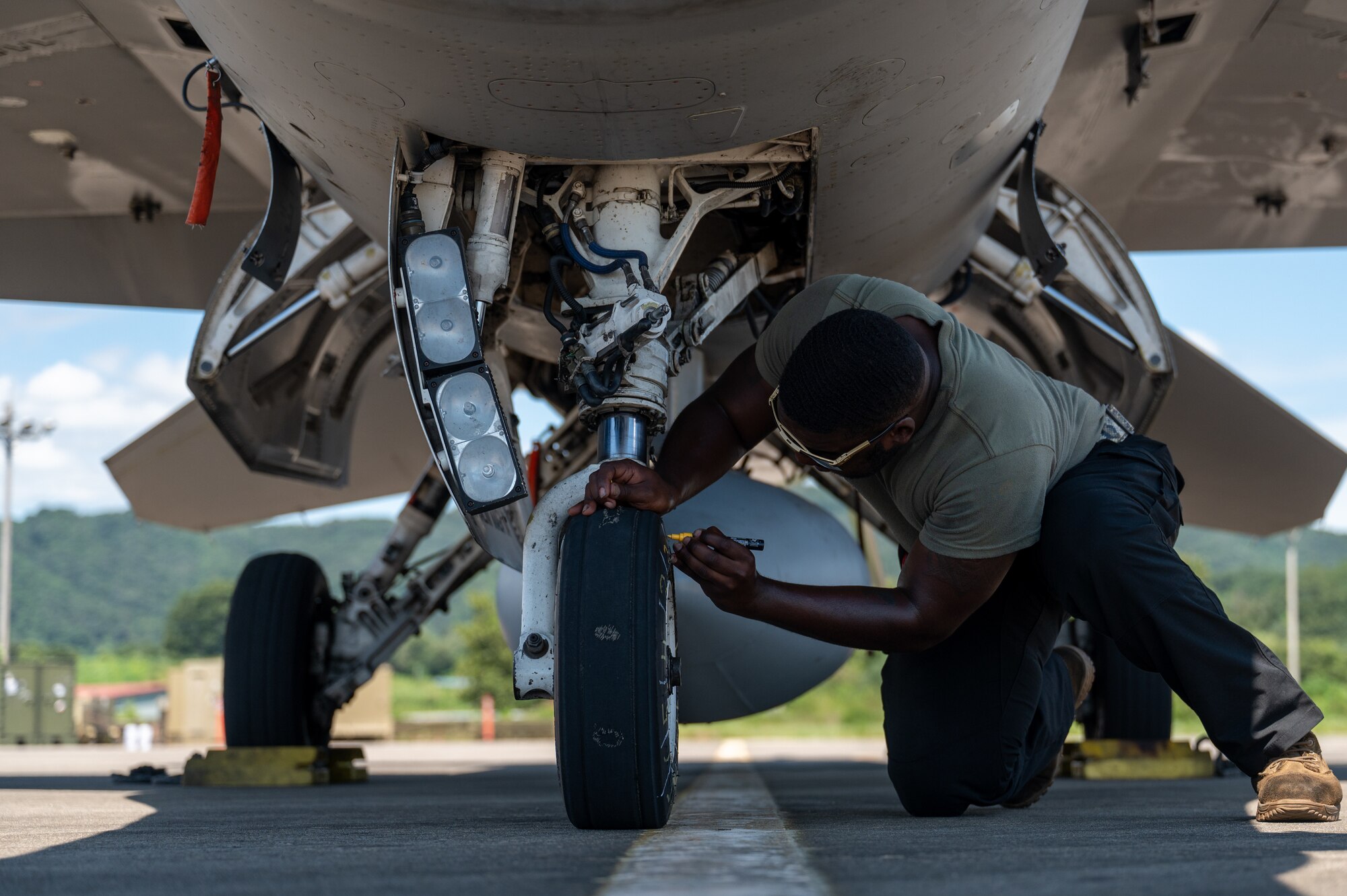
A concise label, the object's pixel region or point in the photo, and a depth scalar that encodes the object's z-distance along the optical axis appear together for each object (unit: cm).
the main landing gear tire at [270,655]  518
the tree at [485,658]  4872
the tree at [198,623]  8362
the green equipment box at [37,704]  2072
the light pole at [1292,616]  4250
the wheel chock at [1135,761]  565
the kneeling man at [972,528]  263
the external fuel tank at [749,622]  405
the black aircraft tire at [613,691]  238
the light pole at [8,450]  3241
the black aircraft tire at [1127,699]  575
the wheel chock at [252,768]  515
